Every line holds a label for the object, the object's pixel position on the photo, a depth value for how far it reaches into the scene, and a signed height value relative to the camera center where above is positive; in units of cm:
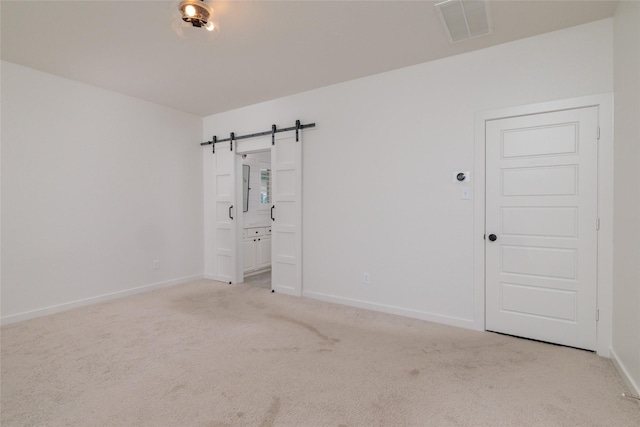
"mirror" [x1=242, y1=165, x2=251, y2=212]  540 +42
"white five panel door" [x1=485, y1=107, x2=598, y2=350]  253 -14
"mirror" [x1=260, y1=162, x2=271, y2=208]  597 +54
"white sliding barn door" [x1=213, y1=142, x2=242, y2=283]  479 -5
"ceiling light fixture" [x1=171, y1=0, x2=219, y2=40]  218 +143
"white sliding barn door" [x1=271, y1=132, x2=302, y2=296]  407 -6
